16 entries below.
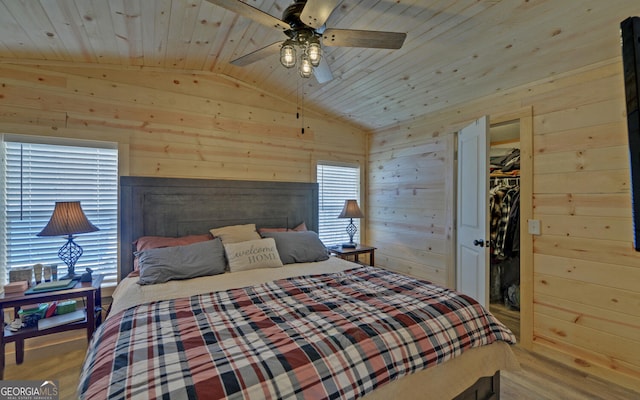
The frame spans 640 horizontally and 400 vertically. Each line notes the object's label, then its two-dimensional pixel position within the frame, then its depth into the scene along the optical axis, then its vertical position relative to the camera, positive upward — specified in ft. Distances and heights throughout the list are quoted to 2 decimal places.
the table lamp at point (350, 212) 12.26 -0.47
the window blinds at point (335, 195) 13.24 +0.28
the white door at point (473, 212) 8.39 -0.37
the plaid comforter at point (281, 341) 3.37 -2.02
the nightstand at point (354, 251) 11.59 -2.03
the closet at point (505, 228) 10.70 -1.05
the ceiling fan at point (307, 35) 4.85 +3.17
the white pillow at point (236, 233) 9.27 -1.06
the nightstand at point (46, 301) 6.61 -2.57
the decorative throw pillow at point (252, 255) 8.18 -1.57
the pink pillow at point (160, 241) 8.55 -1.23
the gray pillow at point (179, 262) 7.17 -1.59
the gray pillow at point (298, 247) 9.13 -1.49
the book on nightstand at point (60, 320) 7.13 -3.01
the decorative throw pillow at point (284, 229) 10.67 -1.07
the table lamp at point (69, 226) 7.18 -0.60
